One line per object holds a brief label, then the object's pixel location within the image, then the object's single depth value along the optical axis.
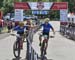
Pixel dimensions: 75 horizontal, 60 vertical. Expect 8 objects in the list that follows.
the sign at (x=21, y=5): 56.66
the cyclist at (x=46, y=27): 17.27
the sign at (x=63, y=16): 54.44
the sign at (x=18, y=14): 55.34
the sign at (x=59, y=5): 55.81
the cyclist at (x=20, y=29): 16.93
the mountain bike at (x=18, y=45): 16.66
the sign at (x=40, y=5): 57.03
